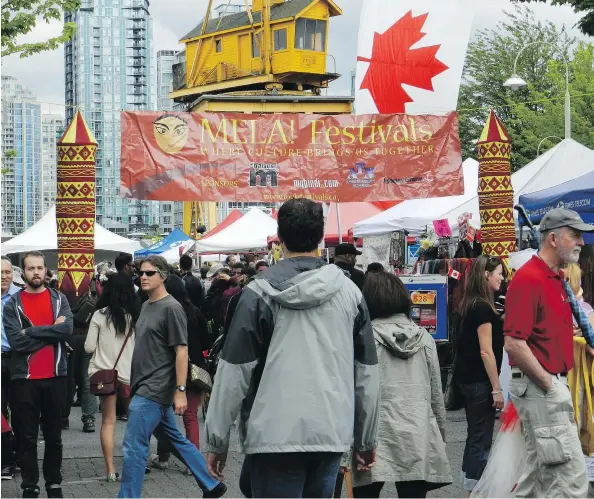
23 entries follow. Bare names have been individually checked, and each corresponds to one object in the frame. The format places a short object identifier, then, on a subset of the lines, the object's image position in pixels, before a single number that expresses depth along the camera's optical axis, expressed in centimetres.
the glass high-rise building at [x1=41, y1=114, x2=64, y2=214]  18612
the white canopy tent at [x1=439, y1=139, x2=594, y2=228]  1759
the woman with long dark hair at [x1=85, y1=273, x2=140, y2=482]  948
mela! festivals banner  1386
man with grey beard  621
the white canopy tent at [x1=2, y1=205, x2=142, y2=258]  2916
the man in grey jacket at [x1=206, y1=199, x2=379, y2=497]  483
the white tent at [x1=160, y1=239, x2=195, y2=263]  4148
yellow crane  6241
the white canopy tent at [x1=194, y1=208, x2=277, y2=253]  3294
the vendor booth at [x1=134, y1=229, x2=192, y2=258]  4209
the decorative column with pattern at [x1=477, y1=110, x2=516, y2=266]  1392
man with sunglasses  788
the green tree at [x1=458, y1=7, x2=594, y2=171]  4566
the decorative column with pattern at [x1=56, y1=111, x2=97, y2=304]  1303
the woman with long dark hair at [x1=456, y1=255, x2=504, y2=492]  845
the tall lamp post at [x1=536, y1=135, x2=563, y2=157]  4212
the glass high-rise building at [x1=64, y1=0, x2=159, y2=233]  18520
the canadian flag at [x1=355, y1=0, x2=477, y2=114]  1376
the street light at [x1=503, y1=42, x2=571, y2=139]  2712
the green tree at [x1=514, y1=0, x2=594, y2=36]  1358
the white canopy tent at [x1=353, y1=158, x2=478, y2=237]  1914
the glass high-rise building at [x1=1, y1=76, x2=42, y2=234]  16362
